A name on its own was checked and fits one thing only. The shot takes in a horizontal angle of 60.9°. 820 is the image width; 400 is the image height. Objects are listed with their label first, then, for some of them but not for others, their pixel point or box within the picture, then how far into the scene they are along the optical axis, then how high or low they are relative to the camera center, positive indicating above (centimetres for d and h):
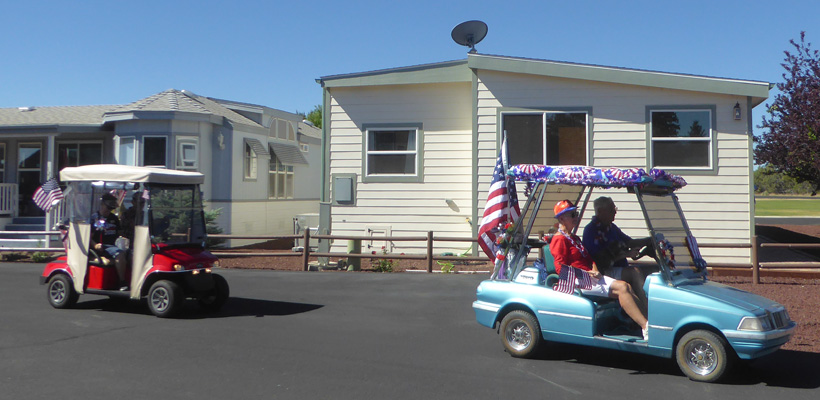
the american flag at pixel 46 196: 1730 +27
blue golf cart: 589 -80
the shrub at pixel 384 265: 1437 -112
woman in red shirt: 640 -43
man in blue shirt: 682 -29
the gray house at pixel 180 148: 1950 +184
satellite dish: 1617 +421
